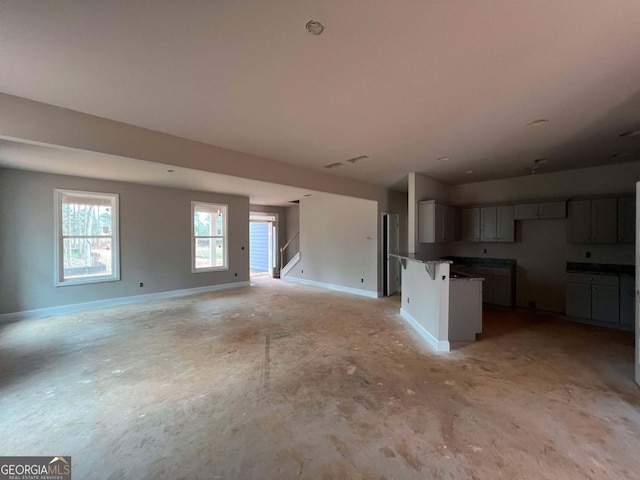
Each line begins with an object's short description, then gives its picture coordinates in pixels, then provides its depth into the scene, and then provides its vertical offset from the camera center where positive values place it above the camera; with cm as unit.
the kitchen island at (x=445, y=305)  360 -92
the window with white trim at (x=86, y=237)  541 +4
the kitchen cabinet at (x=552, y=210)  508 +55
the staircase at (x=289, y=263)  912 -75
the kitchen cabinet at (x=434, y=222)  513 +33
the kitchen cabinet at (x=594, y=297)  442 -95
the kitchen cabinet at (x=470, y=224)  608 +34
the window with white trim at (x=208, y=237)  730 +6
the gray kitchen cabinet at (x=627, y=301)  428 -96
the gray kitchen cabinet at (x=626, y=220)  444 +32
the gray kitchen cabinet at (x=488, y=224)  584 +33
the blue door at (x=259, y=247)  1155 -33
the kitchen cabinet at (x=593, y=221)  462 +32
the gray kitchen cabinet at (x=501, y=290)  559 -103
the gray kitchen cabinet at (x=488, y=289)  578 -103
